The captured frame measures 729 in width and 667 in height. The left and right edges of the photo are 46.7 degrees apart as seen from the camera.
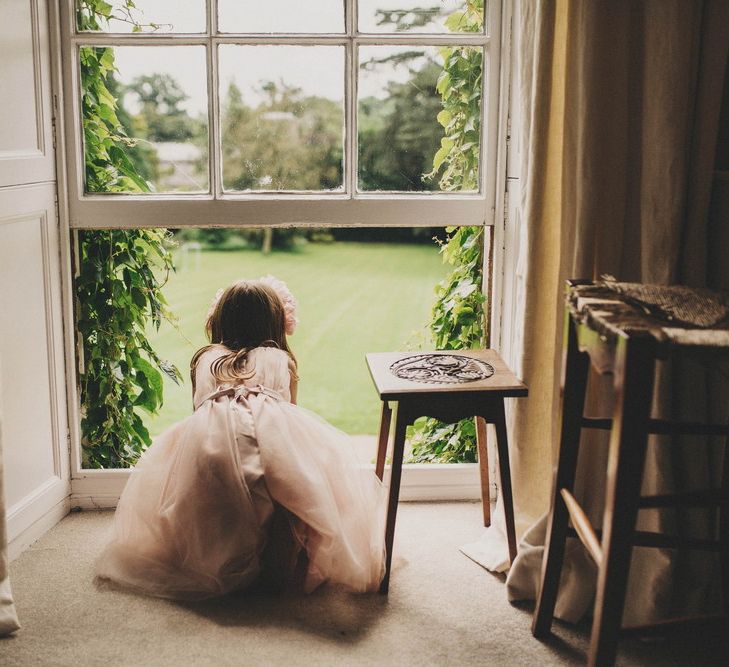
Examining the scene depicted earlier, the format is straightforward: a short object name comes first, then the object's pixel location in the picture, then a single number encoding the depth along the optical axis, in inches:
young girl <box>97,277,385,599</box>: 86.5
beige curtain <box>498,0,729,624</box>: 78.6
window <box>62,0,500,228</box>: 102.7
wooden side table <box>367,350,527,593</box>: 85.4
